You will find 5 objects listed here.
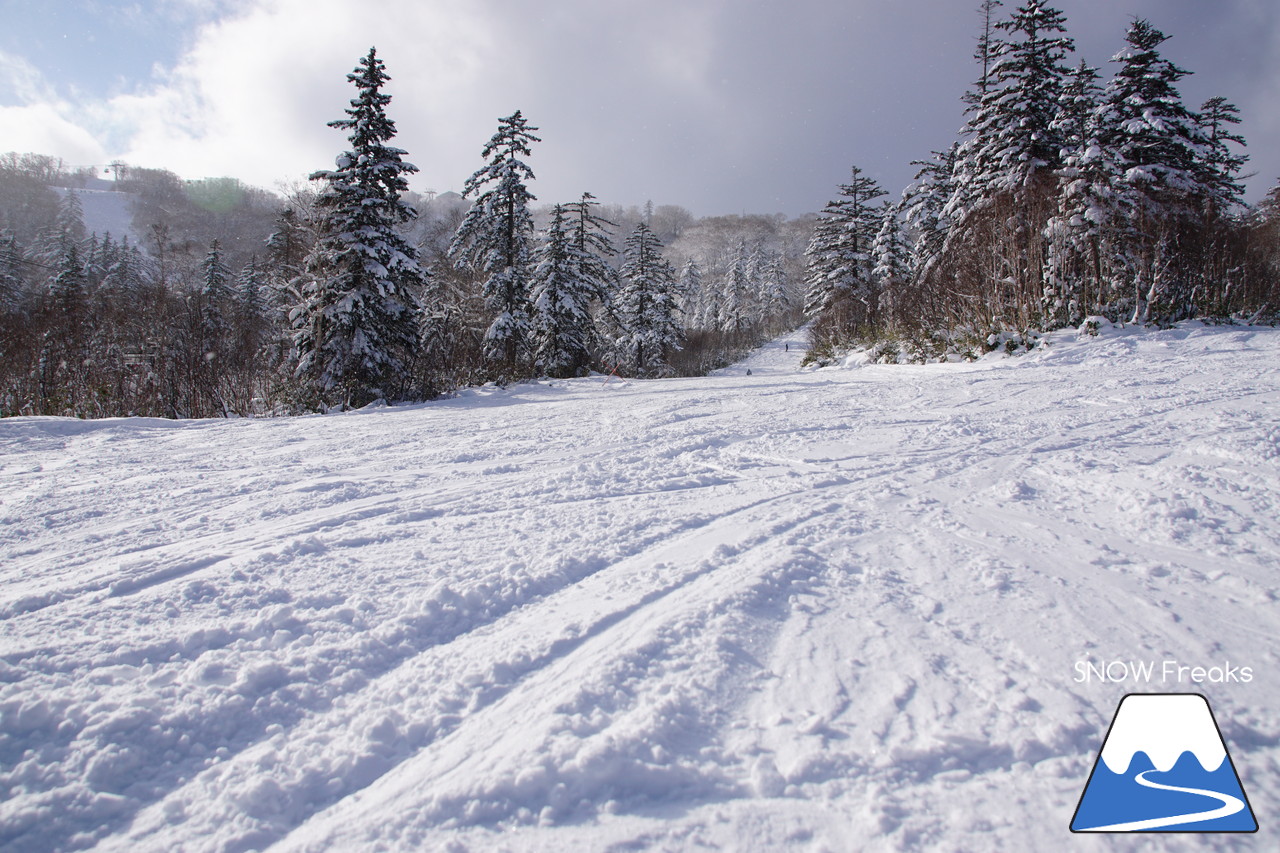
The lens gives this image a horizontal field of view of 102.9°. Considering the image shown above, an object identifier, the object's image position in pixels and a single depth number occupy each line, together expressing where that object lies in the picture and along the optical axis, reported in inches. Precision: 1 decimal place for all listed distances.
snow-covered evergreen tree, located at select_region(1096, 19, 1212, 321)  440.1
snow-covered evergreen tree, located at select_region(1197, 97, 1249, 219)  606.4
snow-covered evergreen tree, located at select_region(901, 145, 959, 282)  968.9
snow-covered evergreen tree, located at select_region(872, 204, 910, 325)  1043.3
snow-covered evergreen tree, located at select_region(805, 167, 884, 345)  1091.3
